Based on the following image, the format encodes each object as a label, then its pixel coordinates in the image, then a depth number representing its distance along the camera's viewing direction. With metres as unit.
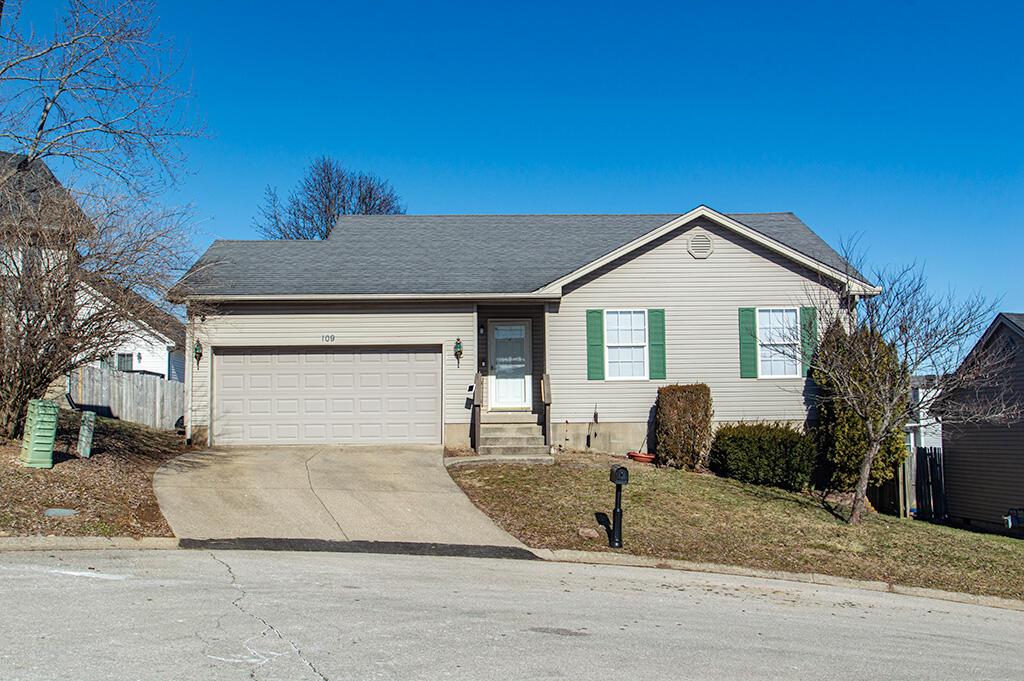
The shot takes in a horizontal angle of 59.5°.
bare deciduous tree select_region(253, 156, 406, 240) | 45.03
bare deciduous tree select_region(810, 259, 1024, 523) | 14.35
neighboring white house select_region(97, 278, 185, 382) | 14.30
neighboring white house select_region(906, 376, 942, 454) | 15.38
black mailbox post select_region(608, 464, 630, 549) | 12.09
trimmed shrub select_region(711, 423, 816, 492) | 16.75
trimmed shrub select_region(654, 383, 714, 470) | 17.45
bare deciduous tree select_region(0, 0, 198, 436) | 13.32
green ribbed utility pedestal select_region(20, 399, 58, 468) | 12.57
